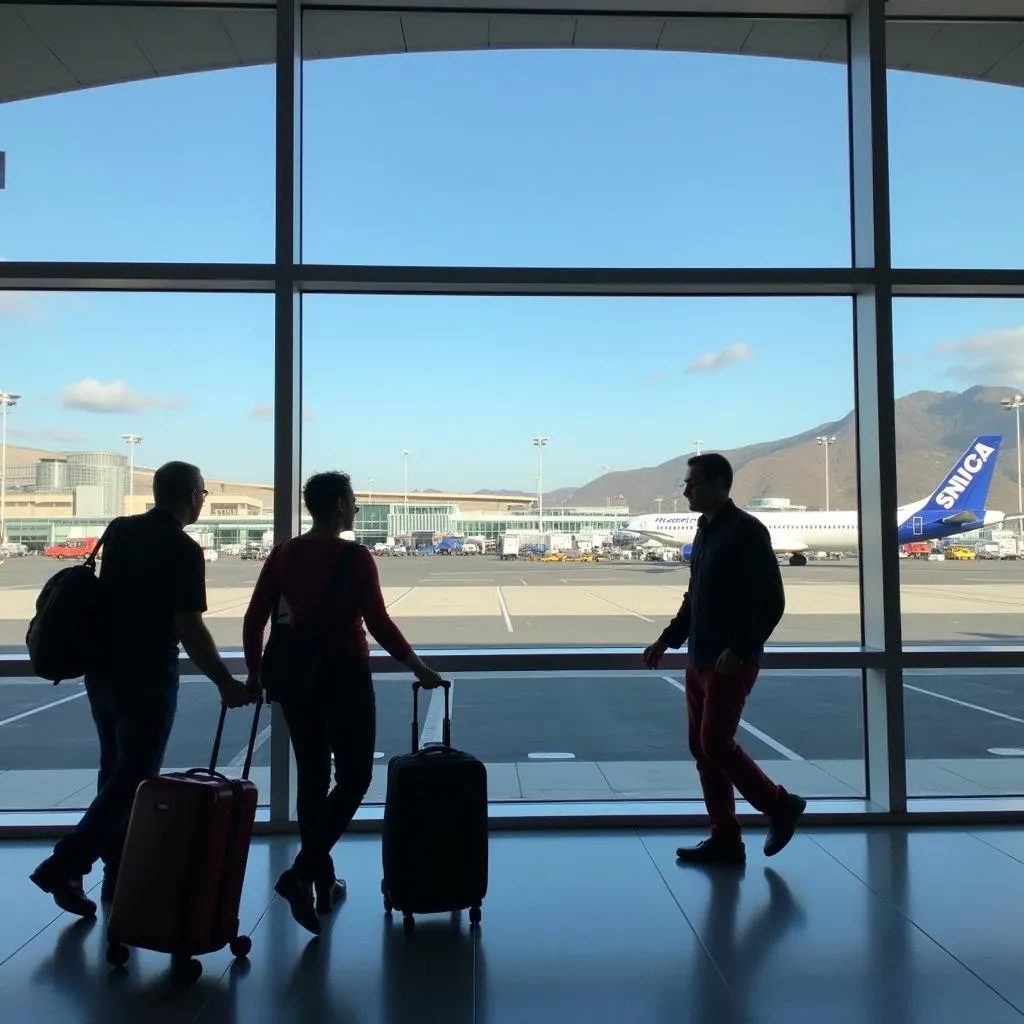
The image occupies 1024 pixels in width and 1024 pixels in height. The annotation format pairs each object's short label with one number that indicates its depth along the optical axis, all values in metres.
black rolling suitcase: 2.66
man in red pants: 3.18
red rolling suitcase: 2.31
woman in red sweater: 2.66
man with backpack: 2.67
